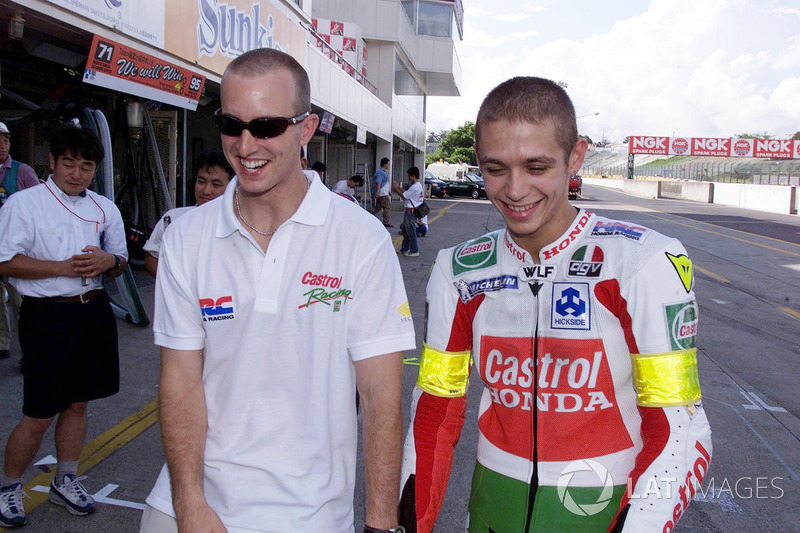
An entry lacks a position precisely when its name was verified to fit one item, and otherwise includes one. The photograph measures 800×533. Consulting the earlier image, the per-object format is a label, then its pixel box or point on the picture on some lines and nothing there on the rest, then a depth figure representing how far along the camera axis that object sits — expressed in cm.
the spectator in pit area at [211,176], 409
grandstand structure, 5244
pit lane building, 827
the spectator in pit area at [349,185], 1631
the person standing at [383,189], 2050
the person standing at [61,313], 354
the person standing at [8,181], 627
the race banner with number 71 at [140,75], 812
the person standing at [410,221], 1423
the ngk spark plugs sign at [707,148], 7581
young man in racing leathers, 174
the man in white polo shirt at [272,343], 190
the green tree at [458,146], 8650
